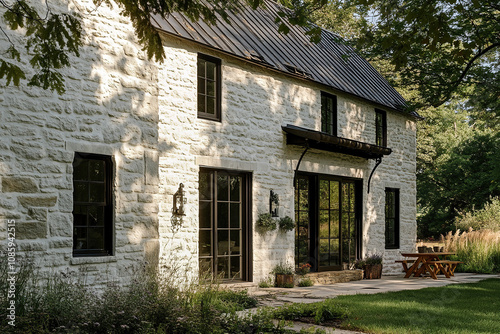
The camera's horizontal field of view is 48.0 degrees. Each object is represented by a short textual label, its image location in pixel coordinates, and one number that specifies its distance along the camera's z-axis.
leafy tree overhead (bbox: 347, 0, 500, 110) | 13.09
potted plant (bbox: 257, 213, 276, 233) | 11.75
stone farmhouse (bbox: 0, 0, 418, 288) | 6.94
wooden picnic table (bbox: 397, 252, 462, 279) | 14.27
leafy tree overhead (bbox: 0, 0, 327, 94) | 4.76
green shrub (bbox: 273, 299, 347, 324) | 7.49
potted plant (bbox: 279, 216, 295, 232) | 12.37
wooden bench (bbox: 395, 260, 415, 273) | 14.99
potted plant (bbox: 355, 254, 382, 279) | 14.79
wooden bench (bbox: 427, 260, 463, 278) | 14.28
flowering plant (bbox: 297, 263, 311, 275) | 12.69
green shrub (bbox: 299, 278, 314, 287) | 12.36
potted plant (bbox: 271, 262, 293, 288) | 11.95
